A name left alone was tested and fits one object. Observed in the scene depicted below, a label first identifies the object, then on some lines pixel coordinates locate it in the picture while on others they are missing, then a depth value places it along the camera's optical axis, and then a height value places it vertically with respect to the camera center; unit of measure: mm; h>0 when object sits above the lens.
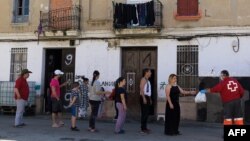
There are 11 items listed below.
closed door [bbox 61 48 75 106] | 18938 +363
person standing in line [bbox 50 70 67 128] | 13656 -614
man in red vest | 11352 -563
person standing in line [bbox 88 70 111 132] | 12859 -534
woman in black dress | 12094 -770
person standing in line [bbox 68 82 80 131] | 12820 -690
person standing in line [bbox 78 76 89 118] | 12906 -633
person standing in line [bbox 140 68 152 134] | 12406 -501
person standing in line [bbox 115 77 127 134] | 12125 -607
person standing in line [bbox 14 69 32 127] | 13555 -494
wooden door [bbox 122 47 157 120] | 17656 +371
